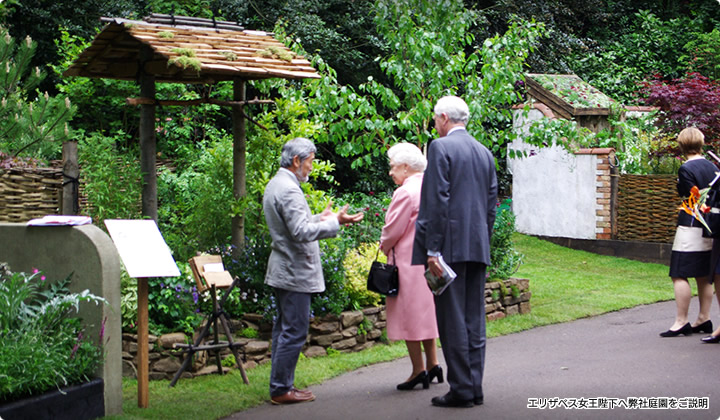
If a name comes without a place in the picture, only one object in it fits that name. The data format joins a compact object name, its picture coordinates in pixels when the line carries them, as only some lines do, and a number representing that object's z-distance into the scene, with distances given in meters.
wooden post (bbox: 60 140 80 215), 7.57
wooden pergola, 7.38
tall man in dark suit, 5.71
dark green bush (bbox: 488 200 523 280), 10.13
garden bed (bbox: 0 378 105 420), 4.92
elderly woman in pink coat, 6.40
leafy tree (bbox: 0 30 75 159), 10.81
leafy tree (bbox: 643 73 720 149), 15.14
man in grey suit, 5.95
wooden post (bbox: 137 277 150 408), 5.90
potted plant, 5.02
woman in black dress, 8.23
